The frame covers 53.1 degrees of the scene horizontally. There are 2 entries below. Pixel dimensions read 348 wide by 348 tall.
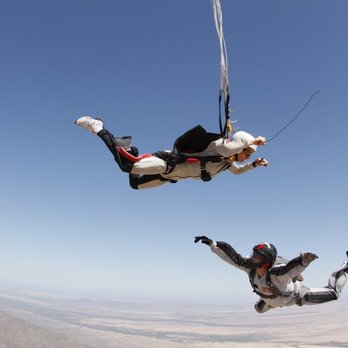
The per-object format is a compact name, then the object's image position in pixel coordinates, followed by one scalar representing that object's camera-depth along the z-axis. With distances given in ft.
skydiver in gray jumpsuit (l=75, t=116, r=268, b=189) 17.87
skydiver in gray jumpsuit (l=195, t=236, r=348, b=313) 20.38
